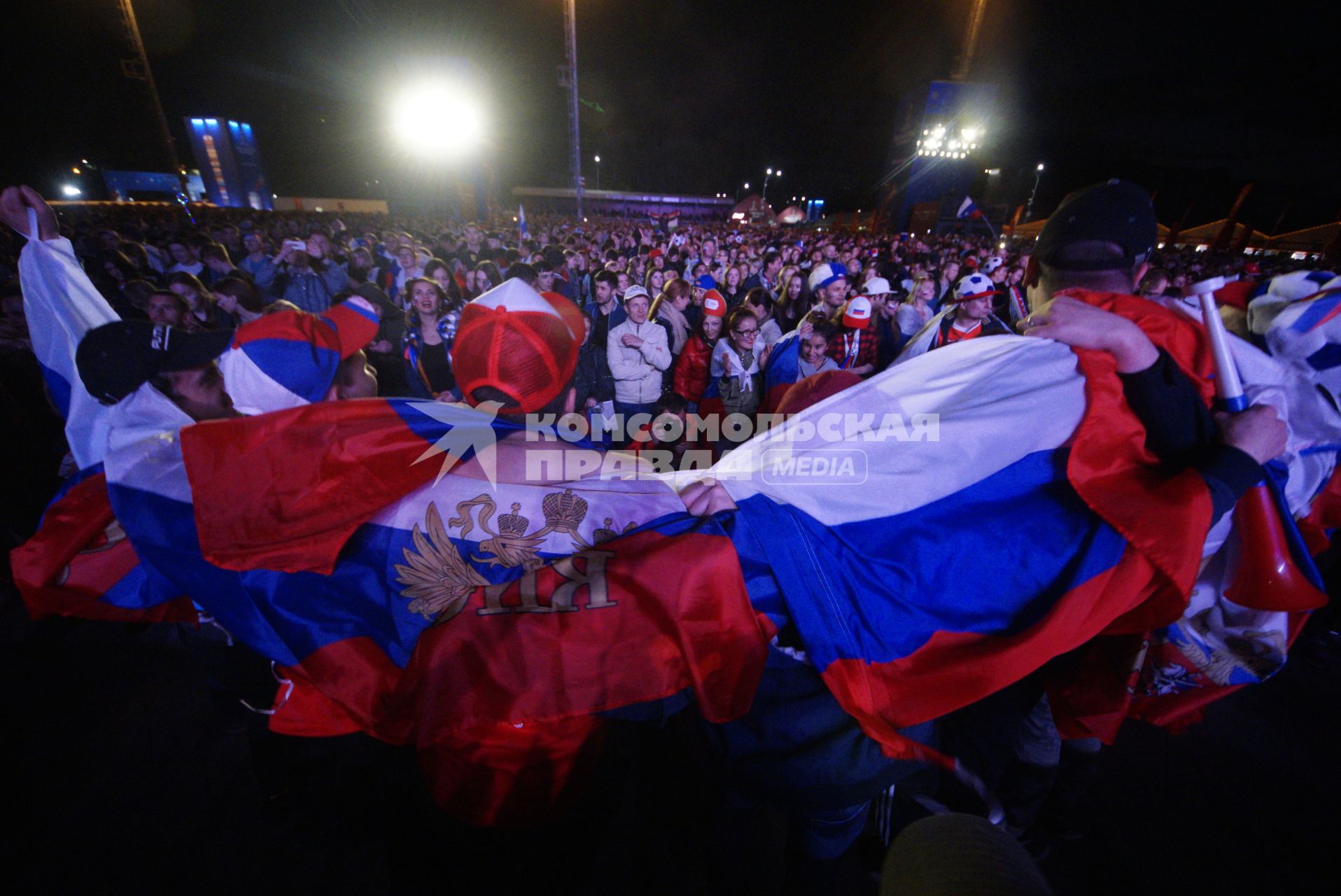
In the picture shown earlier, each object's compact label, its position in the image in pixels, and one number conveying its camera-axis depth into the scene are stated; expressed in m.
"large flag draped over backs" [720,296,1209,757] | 1.41
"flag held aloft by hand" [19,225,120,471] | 2.01
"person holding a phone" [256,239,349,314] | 6.40
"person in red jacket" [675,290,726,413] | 4.86
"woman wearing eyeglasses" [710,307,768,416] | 4.40
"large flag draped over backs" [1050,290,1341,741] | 1.53
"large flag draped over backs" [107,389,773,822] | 1.41
